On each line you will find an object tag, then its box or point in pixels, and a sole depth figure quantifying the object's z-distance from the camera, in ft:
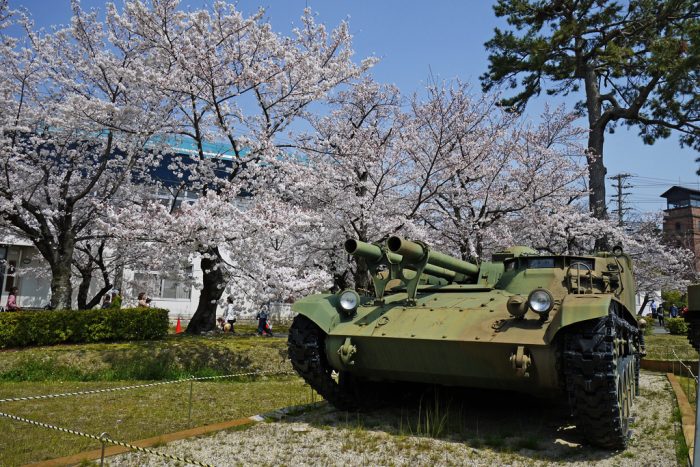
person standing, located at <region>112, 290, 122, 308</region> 53.42
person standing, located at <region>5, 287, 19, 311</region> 52.95
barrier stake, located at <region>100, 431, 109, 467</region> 14.88
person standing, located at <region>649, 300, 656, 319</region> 128.57
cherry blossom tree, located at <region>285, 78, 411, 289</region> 48.55
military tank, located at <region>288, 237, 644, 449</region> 18.39
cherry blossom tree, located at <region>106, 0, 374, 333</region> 43.06
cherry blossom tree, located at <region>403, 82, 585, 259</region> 52.08
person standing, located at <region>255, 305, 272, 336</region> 61.03
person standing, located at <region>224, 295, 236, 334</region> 46.09
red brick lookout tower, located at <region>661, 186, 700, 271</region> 190.73
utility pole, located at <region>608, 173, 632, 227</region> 159.17
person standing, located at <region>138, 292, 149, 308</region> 56.03
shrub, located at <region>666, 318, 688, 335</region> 85.87
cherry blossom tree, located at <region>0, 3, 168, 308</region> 45.34
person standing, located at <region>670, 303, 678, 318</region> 107.24
